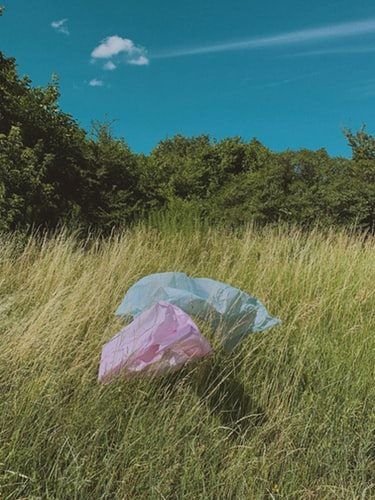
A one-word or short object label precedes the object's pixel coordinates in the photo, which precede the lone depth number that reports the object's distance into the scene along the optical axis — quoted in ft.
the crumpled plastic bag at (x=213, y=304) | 10.15
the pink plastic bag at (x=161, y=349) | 8.52
